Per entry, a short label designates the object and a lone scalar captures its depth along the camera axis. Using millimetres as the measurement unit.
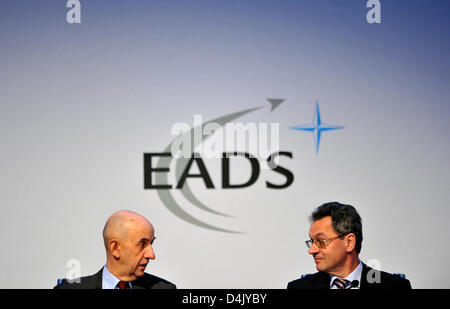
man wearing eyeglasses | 7020
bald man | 6488
